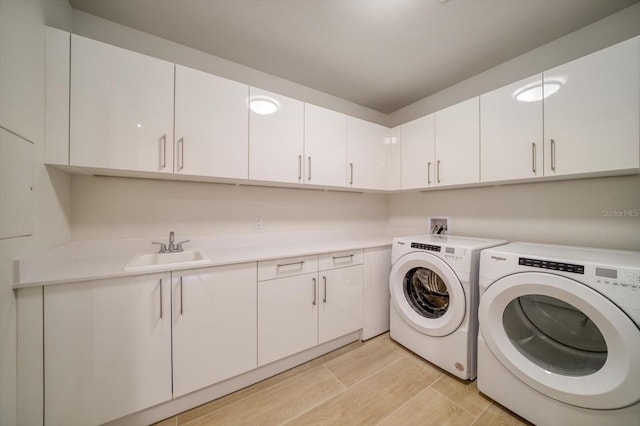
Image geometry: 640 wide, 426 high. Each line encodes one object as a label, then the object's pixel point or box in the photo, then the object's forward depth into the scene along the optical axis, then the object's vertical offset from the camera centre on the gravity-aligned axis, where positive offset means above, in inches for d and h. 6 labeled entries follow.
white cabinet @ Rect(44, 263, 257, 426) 41.6 -26.5
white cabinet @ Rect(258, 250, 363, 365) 61.3 -26.8
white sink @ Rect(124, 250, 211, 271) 60.5 -12.4
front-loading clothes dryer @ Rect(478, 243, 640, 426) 38.6 -25.7
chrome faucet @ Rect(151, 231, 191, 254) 64.2 -9.6
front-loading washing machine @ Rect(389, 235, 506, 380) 60.7 -26.1
